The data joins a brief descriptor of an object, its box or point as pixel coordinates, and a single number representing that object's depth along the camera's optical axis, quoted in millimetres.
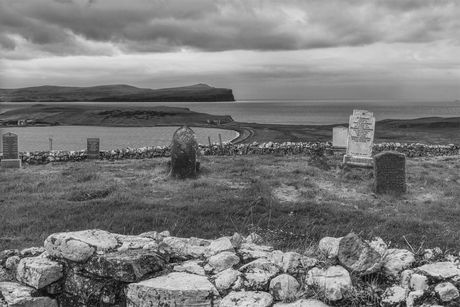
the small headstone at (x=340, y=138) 20158
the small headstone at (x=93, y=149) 19188
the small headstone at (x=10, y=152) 16641
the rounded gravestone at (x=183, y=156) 13648
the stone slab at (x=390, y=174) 12031
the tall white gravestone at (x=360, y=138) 15852
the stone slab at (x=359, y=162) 15630
